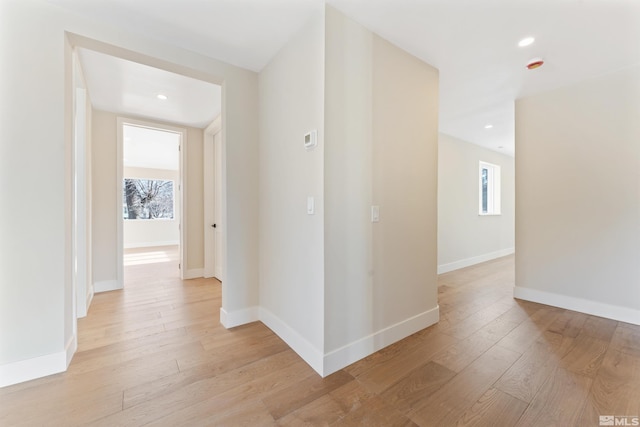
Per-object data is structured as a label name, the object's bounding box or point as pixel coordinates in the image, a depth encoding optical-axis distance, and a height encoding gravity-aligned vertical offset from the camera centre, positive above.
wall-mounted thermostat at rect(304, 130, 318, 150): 1.74 +0.54
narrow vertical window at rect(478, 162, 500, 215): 5.76 +0.58
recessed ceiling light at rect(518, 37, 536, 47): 2.04 +1.43
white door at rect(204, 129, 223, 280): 4.20 +0.14
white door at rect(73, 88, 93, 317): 2.56 +0.14
